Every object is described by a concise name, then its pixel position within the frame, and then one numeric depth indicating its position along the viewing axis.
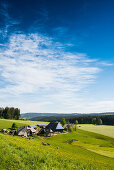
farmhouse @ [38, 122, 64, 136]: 85.68
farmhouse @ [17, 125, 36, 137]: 75.19
